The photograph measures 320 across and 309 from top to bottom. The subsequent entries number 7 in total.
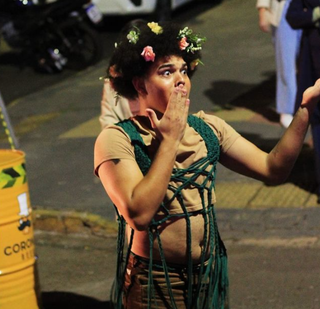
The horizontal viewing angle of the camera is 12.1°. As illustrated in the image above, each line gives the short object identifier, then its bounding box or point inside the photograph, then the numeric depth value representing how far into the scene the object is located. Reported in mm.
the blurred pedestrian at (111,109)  10248
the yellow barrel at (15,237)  9118
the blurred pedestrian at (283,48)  15328
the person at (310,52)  12206
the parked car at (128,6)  26961
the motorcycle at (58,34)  23901
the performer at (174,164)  5700
